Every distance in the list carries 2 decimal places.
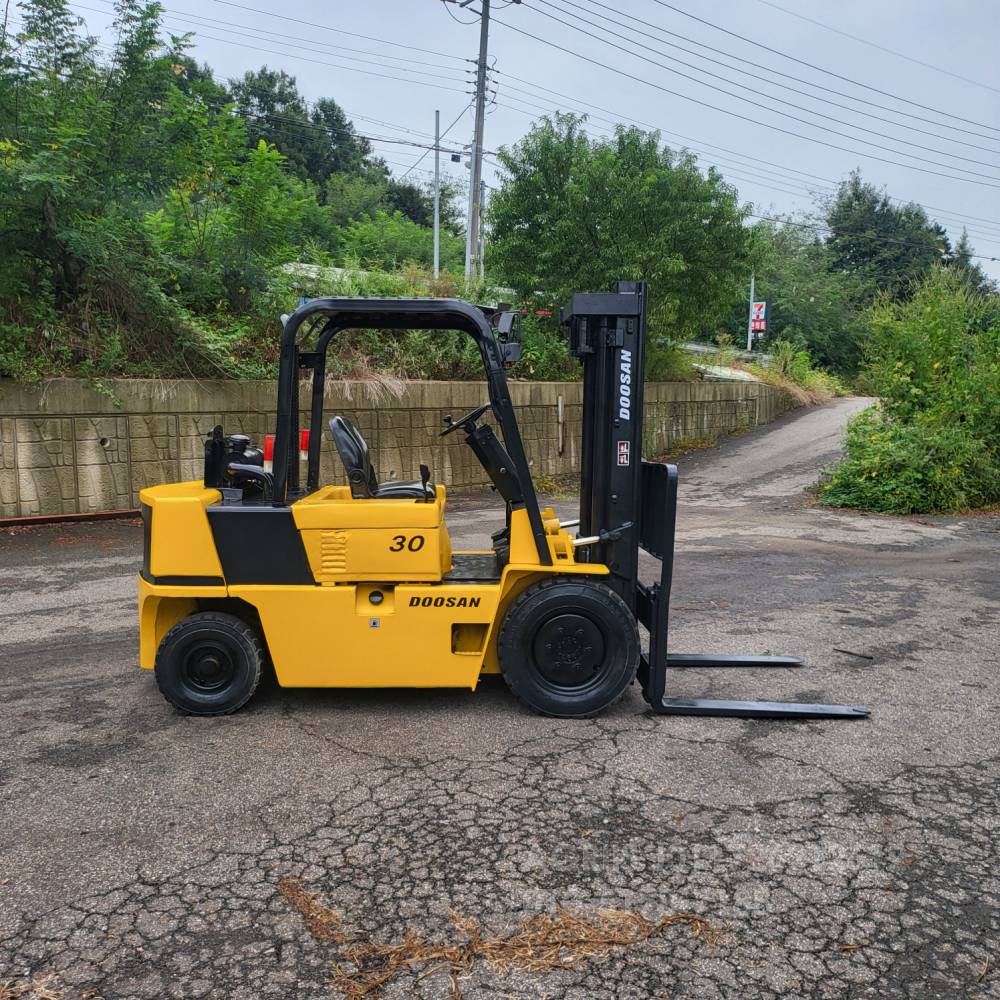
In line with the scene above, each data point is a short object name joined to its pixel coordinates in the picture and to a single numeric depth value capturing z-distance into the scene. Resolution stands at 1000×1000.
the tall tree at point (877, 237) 49.16
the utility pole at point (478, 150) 25.86
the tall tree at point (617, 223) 19.03
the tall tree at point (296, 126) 49.44
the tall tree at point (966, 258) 50.26
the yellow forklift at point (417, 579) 4.74
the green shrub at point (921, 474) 13.91
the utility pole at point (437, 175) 34.22
